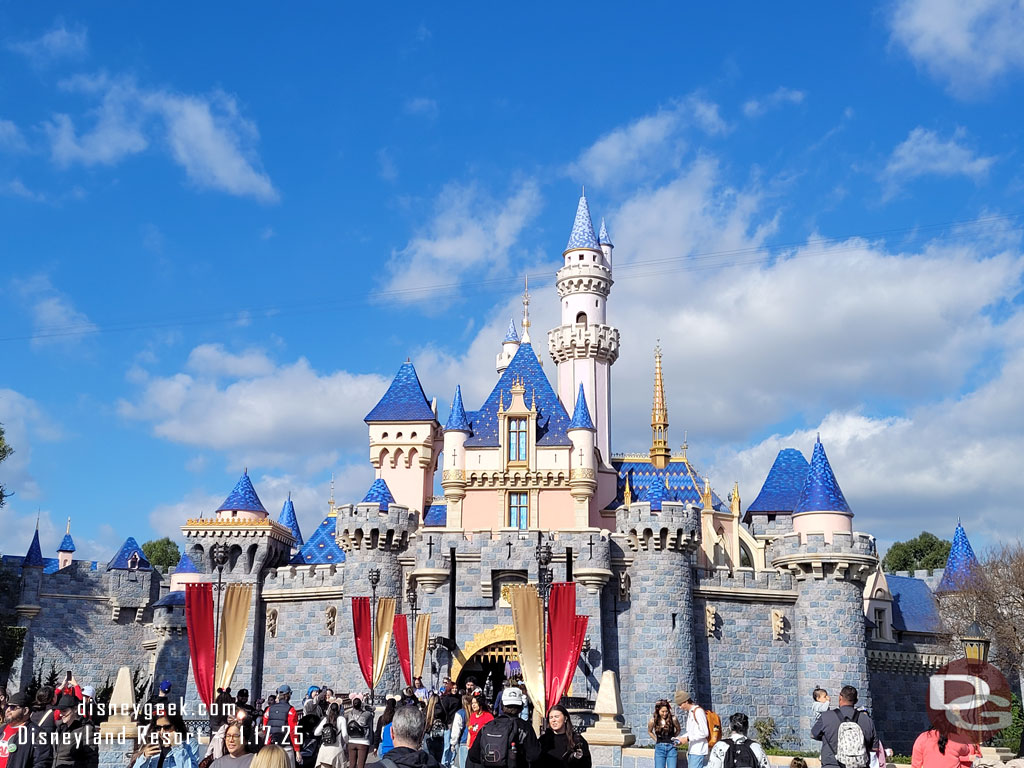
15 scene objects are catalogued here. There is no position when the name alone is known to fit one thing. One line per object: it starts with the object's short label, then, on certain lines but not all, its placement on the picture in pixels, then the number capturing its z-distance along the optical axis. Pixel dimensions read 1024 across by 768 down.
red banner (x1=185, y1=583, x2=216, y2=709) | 20.89
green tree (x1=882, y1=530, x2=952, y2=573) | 61.06
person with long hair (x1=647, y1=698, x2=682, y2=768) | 12.05
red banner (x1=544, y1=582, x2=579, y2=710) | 19.73
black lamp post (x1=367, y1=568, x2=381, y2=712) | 25.44
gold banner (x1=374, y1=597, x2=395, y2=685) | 25.73
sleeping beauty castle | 28.33
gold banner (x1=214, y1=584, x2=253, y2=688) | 21.70
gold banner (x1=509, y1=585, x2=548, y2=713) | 20.00
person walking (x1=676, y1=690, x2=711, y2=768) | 12.00
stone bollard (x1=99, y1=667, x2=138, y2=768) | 14.58
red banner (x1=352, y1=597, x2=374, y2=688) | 25.11
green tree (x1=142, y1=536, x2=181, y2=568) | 66.81
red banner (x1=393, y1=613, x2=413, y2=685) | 25.55
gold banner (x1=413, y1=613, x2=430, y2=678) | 27.02
